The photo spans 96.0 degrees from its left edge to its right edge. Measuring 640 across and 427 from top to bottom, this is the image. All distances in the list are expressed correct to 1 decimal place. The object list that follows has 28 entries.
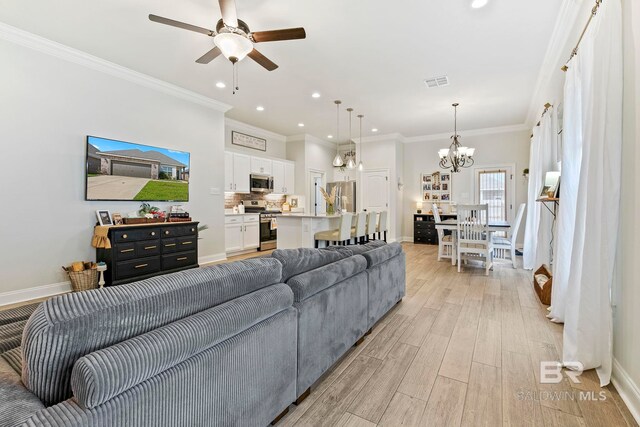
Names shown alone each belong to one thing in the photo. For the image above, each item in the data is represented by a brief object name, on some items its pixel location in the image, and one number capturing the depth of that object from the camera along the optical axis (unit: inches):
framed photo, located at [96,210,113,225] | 151.7
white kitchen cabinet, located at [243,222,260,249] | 252.2
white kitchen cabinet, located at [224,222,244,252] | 234.1
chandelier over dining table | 233.3
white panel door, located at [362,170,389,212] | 318.3
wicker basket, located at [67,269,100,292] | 137.0
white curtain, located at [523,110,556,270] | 151.9
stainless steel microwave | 267.4
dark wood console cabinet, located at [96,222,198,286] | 145.6
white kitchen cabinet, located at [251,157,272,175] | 267.5
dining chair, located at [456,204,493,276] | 177.8
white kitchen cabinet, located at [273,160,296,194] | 295.6
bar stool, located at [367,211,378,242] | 221.9
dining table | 189.8
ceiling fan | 94.7
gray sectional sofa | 31.2
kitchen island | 200.6
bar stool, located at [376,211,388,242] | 244.5
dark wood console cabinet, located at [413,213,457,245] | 302.8
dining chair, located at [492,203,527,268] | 196.1
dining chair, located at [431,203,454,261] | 216.2
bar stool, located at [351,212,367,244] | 210.5
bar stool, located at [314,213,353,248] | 189.2
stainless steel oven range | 267.4
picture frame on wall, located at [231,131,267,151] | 264.1
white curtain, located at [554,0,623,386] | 70.5
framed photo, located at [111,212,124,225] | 157.4
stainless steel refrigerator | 347.6
